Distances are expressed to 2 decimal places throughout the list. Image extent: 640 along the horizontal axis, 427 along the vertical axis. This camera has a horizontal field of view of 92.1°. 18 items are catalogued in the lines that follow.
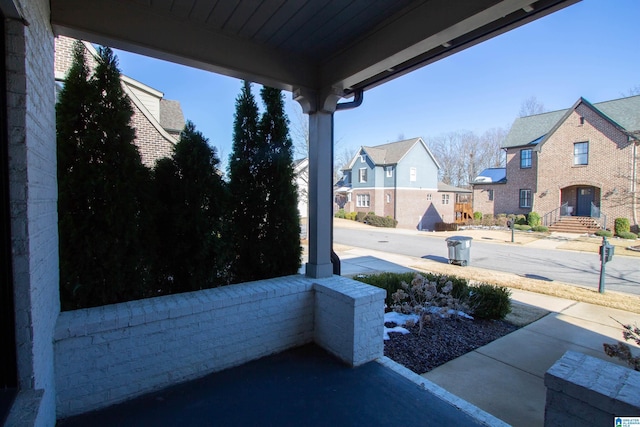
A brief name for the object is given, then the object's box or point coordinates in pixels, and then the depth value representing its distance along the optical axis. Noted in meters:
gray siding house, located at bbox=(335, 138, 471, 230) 25.06
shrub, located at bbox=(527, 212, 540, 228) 19.28
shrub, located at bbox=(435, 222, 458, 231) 22.04
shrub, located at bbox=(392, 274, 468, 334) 3.93
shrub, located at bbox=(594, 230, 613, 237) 15.74
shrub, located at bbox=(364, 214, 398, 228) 23.08
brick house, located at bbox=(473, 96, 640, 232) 16.69
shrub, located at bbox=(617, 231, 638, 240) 15.30
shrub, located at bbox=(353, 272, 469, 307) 4.78
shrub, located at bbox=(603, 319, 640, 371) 2.42
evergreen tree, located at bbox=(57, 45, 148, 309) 2.43
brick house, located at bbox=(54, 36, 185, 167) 7.09
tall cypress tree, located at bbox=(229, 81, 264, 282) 3.40
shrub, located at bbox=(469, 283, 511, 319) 4.47
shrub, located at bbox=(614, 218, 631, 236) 16.00
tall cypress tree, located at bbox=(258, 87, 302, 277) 3.52
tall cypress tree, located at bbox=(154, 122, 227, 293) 2.99
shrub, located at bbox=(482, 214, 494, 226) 21.94
